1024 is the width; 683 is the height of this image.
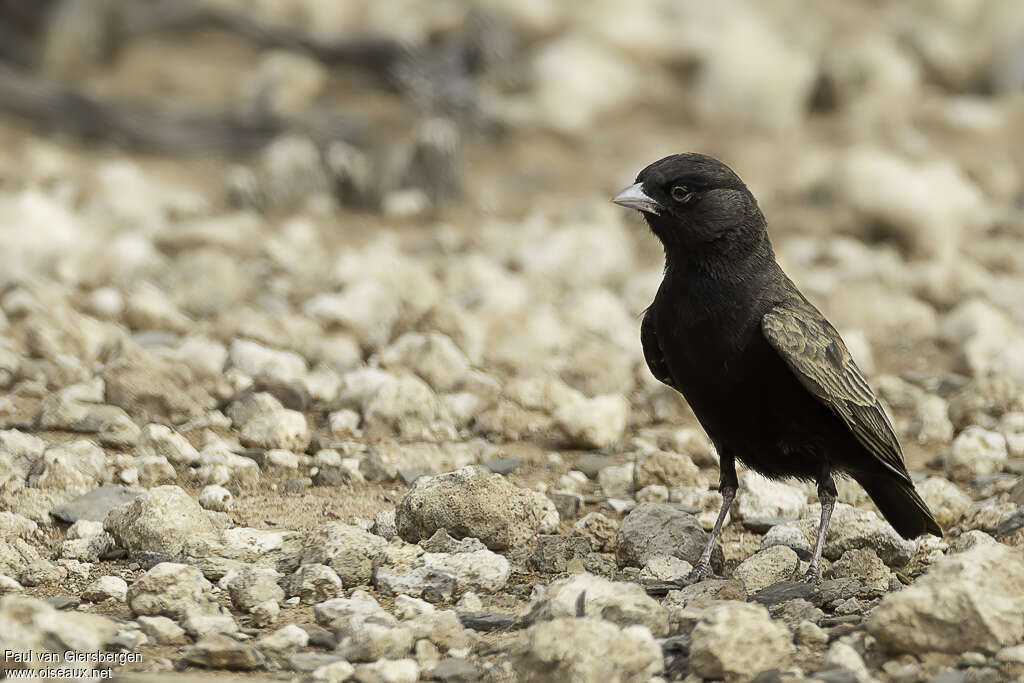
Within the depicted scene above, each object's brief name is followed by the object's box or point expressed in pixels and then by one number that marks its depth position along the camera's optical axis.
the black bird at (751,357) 8.73
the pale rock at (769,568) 8.48
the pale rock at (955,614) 6.50
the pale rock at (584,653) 6.18
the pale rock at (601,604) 6.82
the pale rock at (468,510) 8.44
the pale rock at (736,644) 6.39
